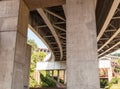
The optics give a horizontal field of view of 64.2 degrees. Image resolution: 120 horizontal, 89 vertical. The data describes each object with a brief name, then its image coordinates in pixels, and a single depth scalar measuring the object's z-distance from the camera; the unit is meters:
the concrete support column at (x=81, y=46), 3.67
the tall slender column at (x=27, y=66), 7.29
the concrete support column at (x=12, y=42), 3.97
